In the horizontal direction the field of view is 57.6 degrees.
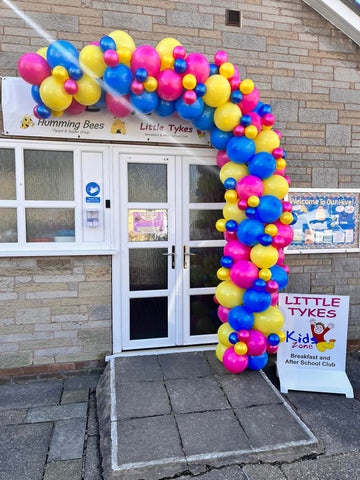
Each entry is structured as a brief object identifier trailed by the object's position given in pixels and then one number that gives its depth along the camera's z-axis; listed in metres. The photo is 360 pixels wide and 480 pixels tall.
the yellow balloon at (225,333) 3.26
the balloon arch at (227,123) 2.77
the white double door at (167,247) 3.75
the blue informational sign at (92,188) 3.59
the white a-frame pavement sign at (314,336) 3.43
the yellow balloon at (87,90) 2.83
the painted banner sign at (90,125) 3.31
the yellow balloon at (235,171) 3.17
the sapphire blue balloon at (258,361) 3.28
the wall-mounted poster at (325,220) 4.02
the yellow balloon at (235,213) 3.17
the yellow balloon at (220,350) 3.36
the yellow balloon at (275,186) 3.12
